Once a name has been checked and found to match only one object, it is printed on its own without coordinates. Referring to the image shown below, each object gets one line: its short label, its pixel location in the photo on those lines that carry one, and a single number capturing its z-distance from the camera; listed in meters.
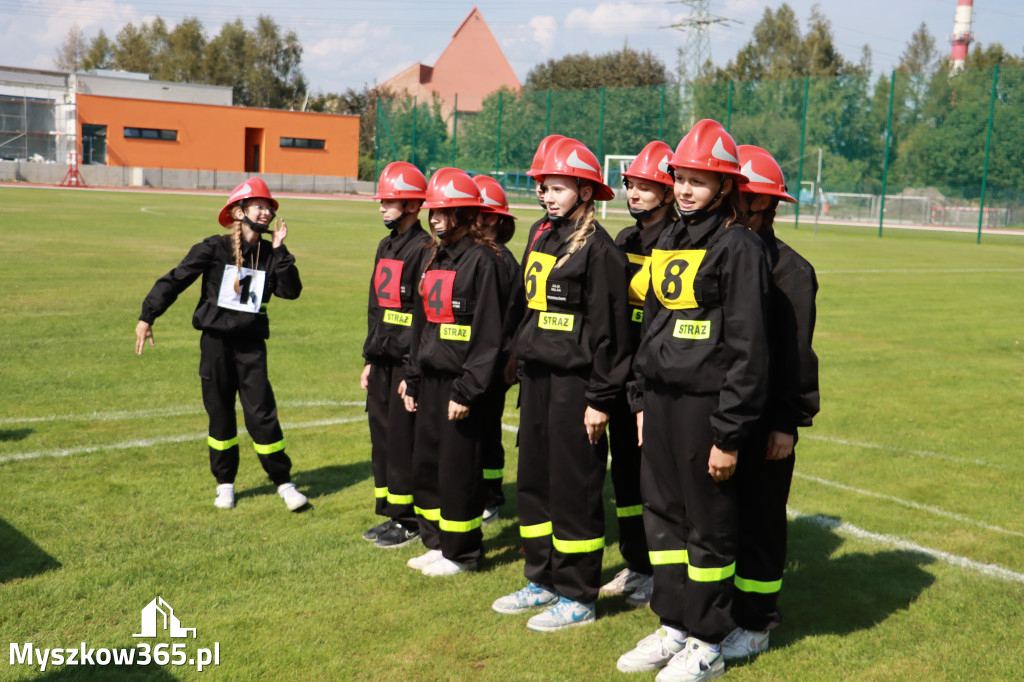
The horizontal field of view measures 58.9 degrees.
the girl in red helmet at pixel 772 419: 4.04
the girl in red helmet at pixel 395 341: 5.64
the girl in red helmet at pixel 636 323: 4.86
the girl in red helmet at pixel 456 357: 4.95
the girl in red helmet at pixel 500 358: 5.04
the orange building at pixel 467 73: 78.19
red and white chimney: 79.12
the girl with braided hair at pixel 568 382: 4.39
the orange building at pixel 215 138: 56.09
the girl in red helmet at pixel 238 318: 6.13
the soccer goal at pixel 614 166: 42.87
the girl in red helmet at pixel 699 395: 3.72
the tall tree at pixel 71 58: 93.12
